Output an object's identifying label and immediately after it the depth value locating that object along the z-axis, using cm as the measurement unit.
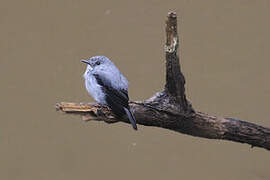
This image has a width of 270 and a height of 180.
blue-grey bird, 529
